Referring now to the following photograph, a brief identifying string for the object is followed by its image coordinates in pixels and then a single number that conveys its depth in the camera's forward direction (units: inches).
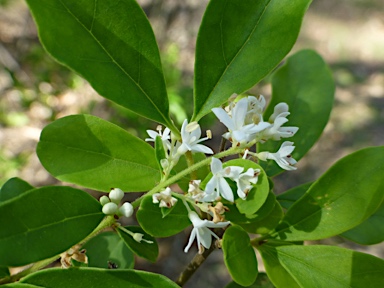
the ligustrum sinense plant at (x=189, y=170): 3.3
